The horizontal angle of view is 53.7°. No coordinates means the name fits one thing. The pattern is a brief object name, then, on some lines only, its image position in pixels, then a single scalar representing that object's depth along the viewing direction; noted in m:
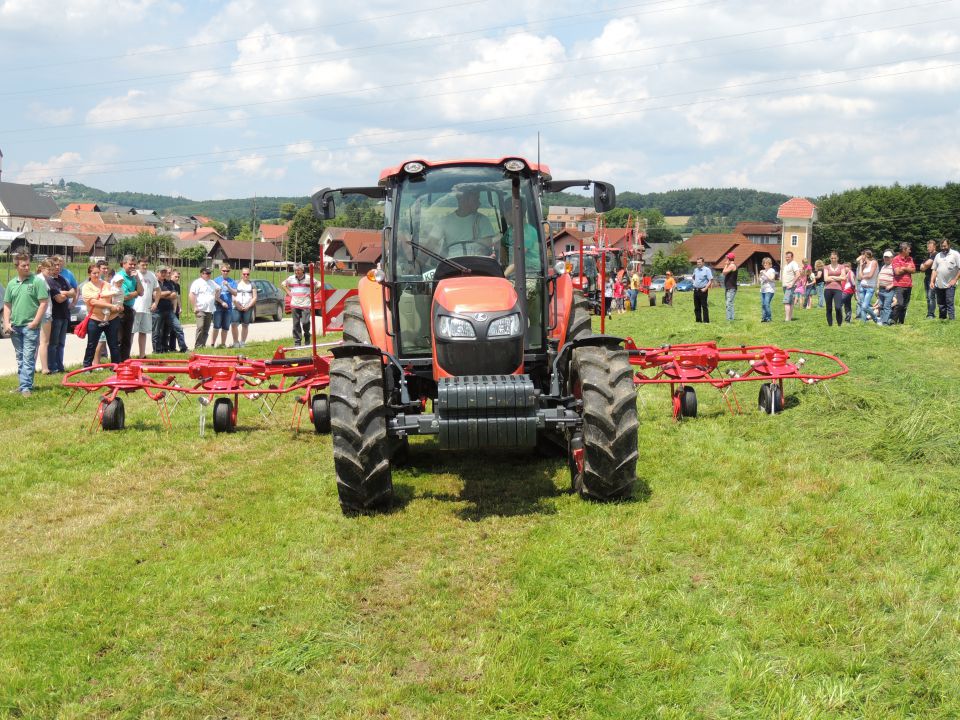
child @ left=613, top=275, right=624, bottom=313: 30.43
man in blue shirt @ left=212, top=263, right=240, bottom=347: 17.88
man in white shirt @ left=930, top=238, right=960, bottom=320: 18.02
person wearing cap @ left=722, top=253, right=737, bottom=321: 20.91
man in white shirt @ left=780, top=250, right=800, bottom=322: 20.84
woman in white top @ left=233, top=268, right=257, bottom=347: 18.28
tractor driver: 7.07
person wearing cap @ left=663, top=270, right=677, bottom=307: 35.22
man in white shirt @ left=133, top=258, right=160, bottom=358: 14.90
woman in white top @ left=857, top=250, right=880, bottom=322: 19.41
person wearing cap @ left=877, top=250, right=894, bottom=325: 18.72
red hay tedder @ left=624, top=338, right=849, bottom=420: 9.12
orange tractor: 6.07
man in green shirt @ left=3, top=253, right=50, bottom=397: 11.30
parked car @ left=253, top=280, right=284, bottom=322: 26.84
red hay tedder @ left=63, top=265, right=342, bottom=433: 8.97
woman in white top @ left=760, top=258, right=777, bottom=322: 21.53
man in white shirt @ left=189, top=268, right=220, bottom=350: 17.36
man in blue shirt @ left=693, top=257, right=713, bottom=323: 21.25
